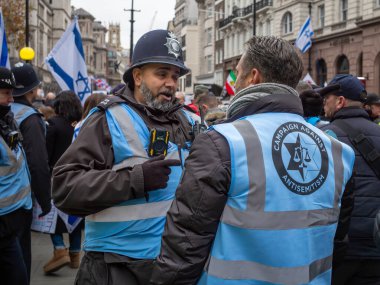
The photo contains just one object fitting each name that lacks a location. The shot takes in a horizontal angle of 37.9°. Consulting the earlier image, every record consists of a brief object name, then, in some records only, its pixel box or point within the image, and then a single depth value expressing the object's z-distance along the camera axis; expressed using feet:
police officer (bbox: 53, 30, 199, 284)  8.91
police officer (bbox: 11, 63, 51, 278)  16.84
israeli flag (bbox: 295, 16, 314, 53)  60.95
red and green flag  59.81
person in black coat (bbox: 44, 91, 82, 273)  22.11
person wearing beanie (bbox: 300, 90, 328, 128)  16.38
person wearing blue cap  12.26
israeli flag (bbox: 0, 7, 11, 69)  20.31
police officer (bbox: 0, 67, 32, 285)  13.92
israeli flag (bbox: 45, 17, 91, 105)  30.62
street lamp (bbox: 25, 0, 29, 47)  71.73
